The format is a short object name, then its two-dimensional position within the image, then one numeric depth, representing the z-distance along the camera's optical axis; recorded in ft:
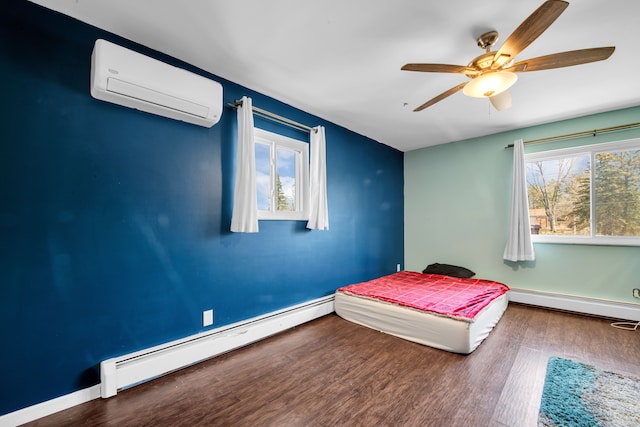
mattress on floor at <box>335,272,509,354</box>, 7.68
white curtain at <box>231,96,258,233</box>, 7.71
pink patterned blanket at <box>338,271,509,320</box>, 8.57
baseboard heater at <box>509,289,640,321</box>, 9.93
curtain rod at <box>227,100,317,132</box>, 8.24
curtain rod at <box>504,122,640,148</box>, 10.11
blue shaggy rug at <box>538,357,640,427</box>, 4.99
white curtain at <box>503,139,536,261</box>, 11.69
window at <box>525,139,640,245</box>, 10.25
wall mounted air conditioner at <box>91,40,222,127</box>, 5.53
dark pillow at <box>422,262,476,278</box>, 13.51
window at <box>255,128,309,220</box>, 9.33
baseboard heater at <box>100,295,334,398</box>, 5.80
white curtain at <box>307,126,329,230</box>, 10.08
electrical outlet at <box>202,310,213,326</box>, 7.47
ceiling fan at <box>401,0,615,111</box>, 4.78
